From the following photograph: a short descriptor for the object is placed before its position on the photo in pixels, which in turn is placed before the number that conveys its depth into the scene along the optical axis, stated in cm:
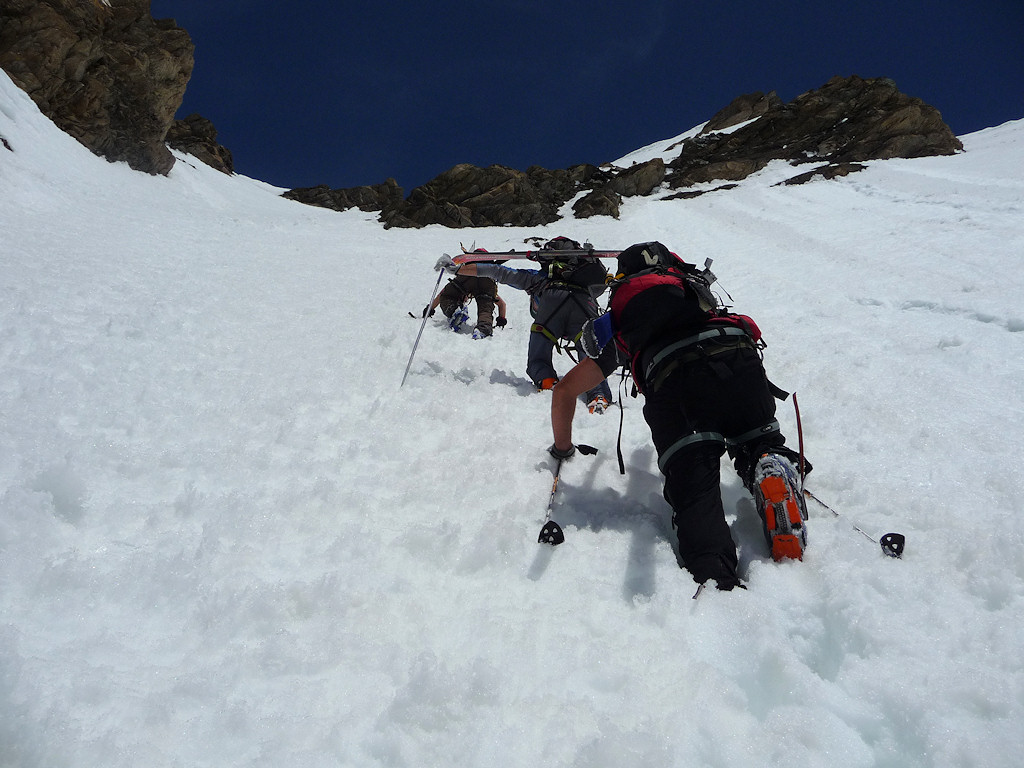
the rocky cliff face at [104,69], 2591
